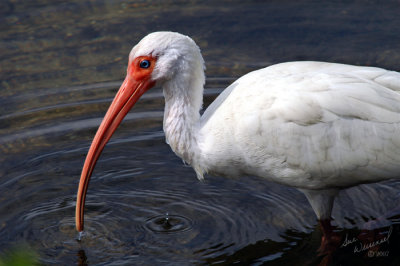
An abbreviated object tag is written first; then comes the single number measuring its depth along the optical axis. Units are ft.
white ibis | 36.99
